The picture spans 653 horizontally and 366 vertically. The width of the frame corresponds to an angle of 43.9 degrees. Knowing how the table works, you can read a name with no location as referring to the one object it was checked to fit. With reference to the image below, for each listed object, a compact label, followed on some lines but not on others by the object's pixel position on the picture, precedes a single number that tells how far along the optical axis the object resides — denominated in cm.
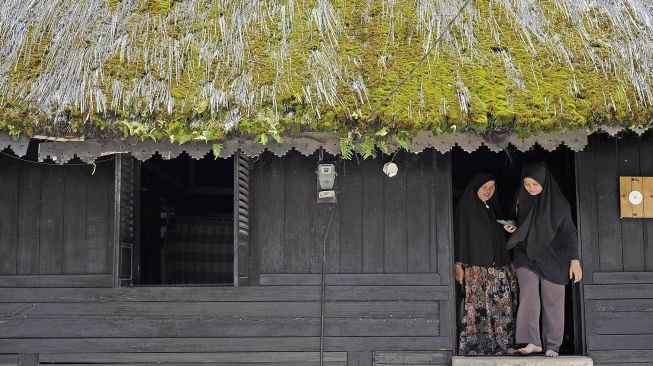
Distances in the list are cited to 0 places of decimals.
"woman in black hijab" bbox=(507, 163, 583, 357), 667
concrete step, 640
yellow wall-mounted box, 668
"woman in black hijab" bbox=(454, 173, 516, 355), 712
